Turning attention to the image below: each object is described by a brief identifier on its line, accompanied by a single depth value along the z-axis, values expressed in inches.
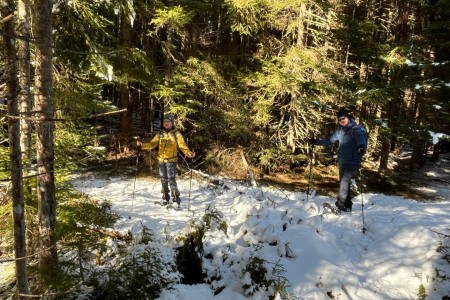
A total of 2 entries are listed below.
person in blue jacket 305.6
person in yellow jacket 341.8
